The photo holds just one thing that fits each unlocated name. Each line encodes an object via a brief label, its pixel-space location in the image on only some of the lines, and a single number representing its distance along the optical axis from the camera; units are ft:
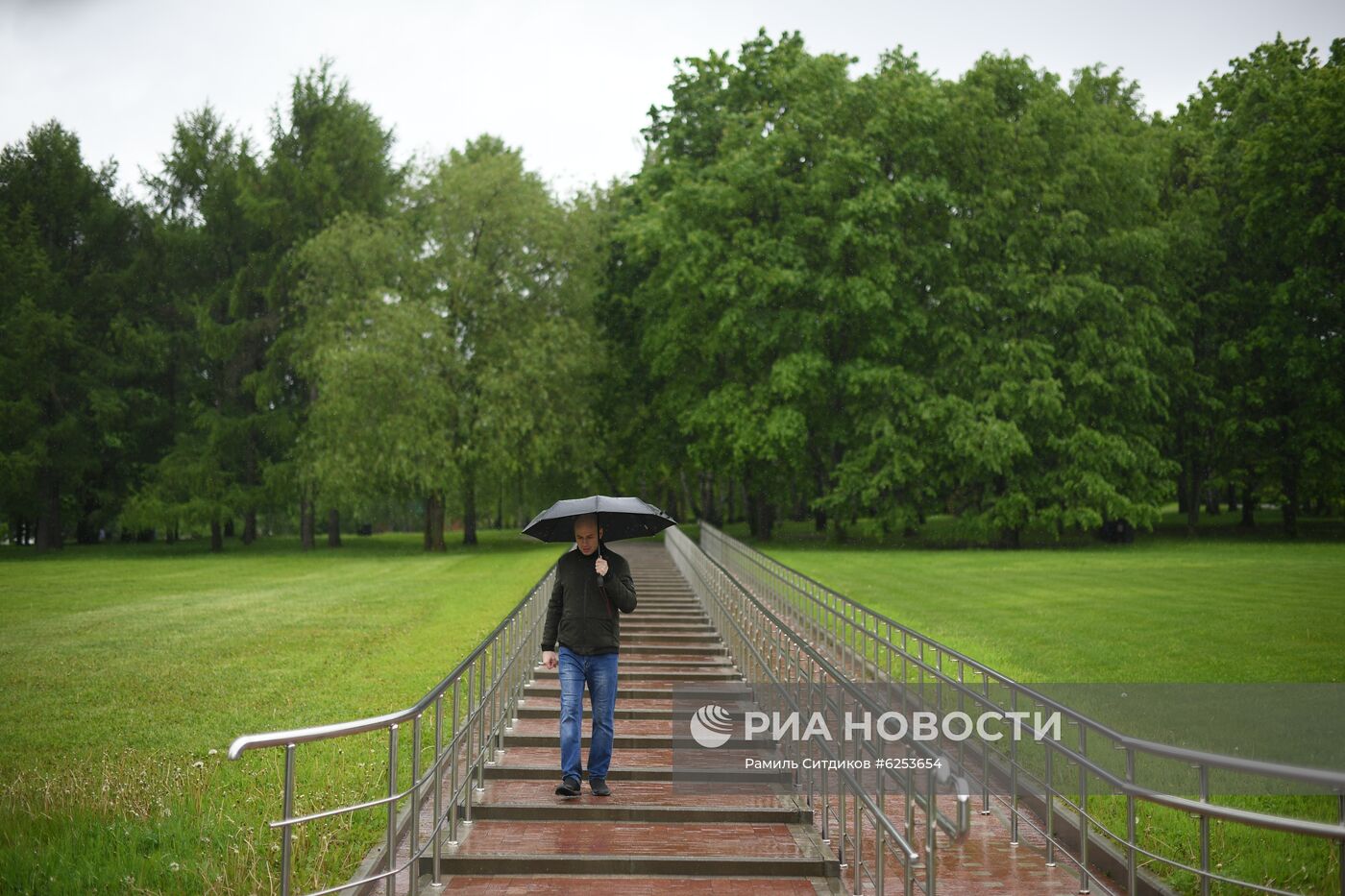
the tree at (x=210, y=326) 144.25
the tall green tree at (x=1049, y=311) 117.29
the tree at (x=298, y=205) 147.02
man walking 24.86
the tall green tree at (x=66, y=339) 146.72
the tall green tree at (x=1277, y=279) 125.39
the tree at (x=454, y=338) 124.67
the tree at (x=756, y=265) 116.98
